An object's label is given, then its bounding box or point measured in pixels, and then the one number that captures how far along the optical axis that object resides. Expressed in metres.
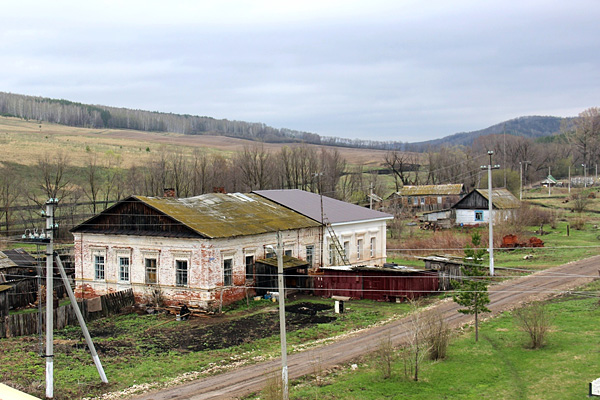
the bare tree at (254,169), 88.62
